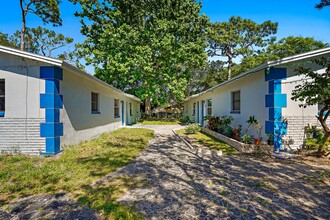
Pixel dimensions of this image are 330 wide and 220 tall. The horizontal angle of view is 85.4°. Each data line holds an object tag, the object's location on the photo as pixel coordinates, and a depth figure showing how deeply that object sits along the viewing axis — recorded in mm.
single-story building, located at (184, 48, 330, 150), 6108
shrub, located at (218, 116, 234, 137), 8992
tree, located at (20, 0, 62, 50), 18172
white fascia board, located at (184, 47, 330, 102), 5930
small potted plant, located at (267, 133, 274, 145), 6203
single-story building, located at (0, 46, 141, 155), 5703
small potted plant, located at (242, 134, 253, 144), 6699
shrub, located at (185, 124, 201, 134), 11058
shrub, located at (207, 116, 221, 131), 10703
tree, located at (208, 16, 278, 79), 26016
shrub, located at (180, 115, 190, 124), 20762
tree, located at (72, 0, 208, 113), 15695
